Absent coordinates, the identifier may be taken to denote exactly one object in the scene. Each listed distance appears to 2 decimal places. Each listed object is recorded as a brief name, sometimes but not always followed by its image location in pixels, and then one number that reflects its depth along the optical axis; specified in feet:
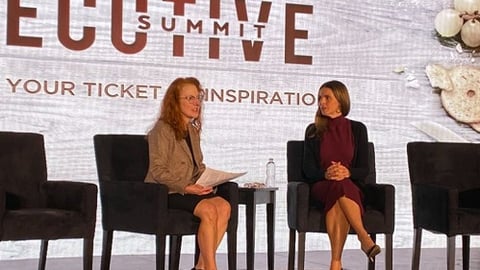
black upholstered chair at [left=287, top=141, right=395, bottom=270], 16.52
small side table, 17.51
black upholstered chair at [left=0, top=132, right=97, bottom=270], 14.64
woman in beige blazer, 15.30
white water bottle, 19.25
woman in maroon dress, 16.42
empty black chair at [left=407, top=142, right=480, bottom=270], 16.85
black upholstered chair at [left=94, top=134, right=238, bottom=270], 15.11
